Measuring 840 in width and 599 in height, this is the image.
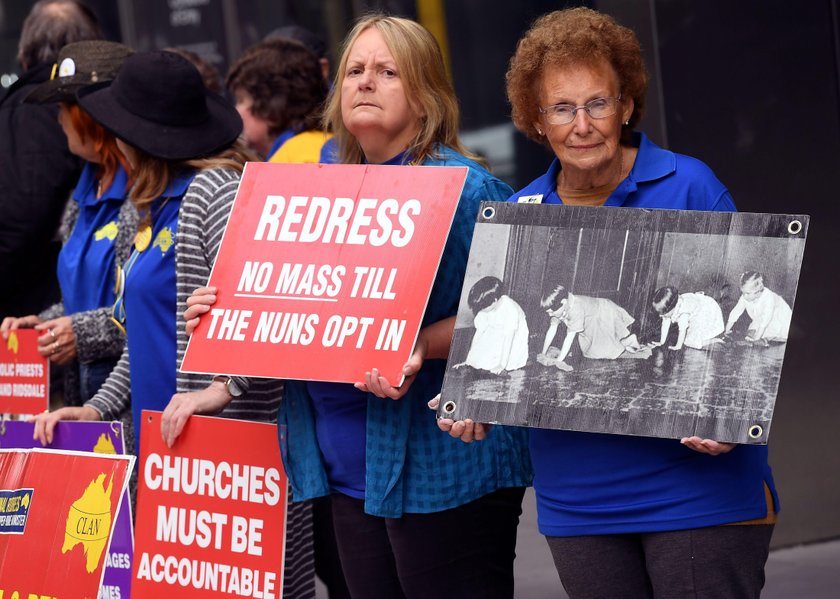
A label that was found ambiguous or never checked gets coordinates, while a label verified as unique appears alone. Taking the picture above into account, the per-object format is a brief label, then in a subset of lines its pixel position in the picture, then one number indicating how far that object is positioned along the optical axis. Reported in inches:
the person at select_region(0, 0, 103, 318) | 339.9
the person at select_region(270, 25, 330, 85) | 424.6
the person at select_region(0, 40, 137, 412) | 311.4
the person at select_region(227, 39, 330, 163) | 371.6
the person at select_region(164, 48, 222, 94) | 396.8
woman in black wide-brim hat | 278.8
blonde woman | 238.2
